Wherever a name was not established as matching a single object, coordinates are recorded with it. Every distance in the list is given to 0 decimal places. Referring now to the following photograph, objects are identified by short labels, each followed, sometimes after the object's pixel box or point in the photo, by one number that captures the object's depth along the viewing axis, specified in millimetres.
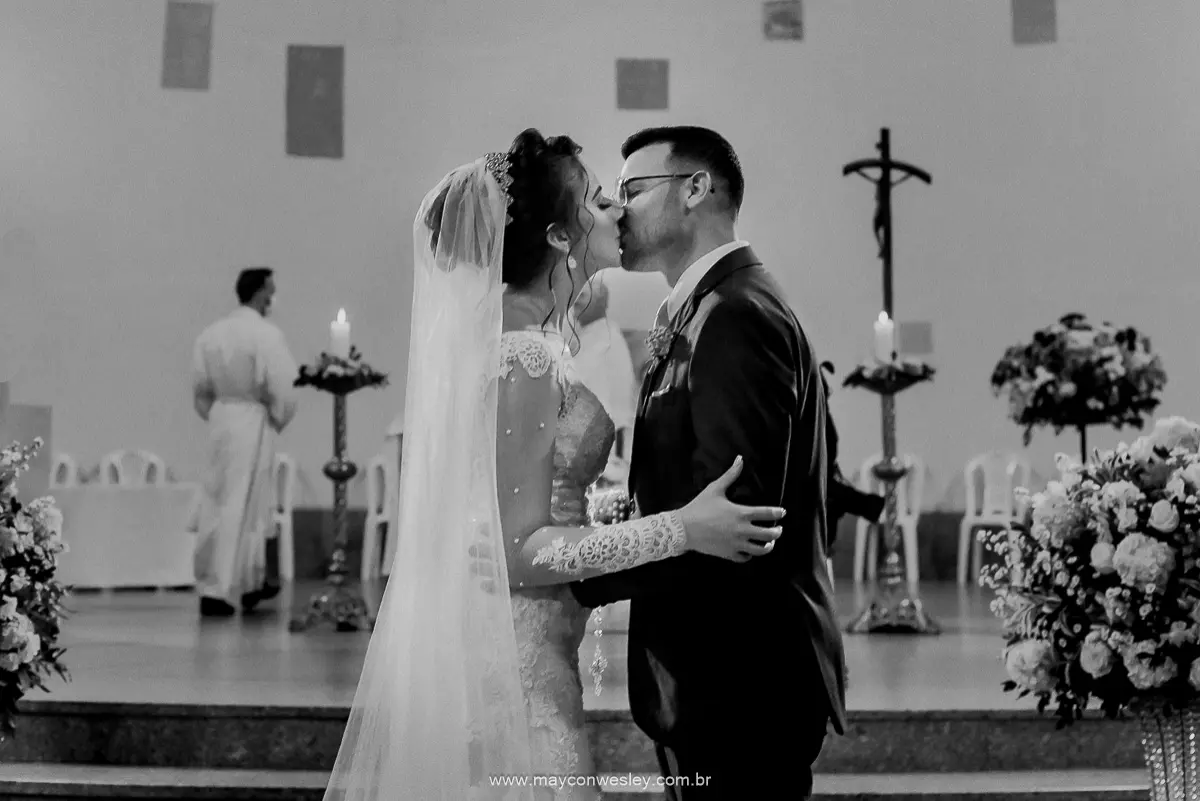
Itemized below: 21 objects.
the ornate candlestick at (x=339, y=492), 6082
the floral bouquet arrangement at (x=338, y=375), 6074
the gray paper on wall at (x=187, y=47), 9656
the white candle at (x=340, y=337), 6020
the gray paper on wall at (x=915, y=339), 9641
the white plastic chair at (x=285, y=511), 8906
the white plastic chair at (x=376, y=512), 8688
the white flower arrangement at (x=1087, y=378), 6090
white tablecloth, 8492
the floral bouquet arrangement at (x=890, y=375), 6012
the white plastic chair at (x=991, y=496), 8898
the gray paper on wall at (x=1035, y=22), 9680
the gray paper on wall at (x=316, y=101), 9750
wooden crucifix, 6098
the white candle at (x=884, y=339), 5945
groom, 2207
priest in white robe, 7223
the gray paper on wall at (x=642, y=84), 9969
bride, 2449
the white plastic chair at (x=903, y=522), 8812
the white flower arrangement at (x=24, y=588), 3375
